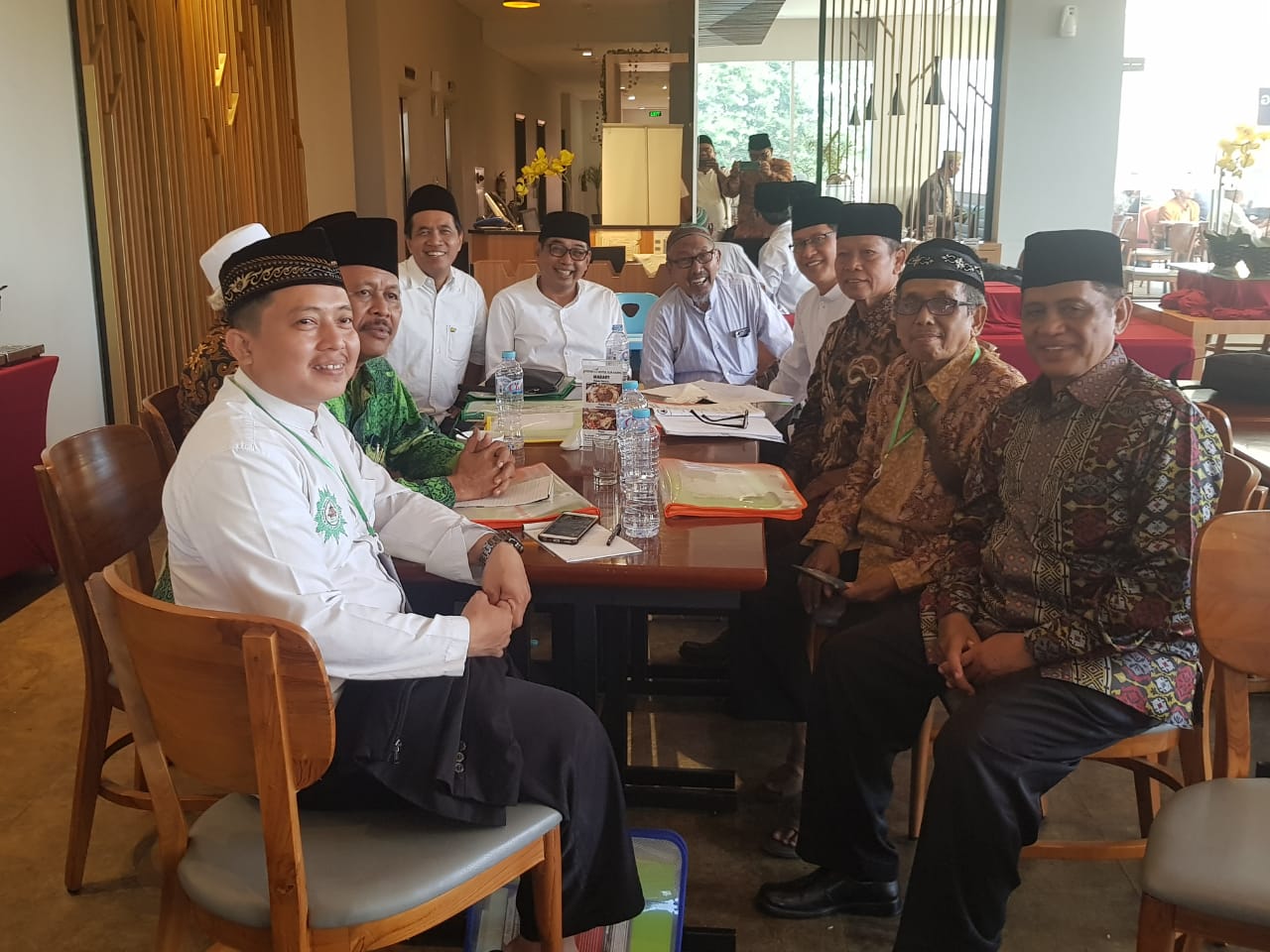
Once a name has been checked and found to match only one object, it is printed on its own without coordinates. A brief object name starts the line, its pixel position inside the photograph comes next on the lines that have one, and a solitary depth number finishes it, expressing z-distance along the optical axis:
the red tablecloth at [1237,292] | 5.21
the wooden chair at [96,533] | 1.85
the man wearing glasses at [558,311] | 3.77
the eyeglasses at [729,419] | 2.76
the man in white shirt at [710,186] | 8.42
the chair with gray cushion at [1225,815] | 1.35
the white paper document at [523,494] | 2.10
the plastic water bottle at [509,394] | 2.76
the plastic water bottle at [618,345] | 3.28
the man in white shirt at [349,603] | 1.42
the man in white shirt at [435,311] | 3.63
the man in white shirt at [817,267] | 3.37
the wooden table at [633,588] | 1.69
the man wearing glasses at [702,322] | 3.82
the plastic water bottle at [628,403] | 2.15
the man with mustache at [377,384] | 2.37
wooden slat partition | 4.81
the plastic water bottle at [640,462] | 2.00
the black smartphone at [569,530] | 1.82
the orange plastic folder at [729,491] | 1.99
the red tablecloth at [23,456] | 3.54
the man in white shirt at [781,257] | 5.45
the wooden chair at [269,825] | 1.17
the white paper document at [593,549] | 1.75
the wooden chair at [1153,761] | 1.77
